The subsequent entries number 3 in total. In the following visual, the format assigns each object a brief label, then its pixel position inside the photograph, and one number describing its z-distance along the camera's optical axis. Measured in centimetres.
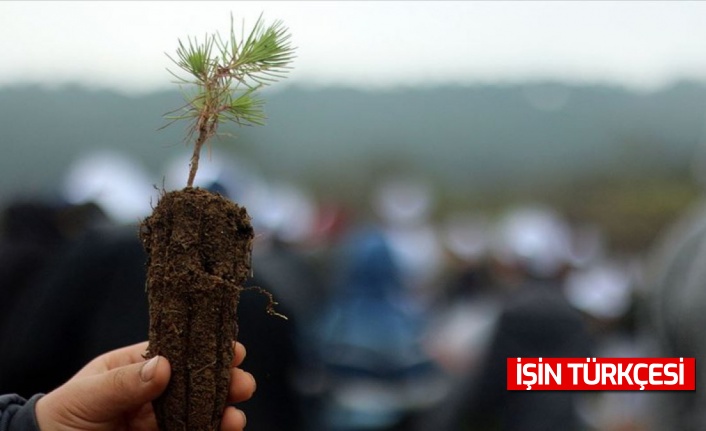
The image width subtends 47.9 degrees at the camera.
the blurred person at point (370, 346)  258
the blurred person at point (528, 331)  249
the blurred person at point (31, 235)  243
